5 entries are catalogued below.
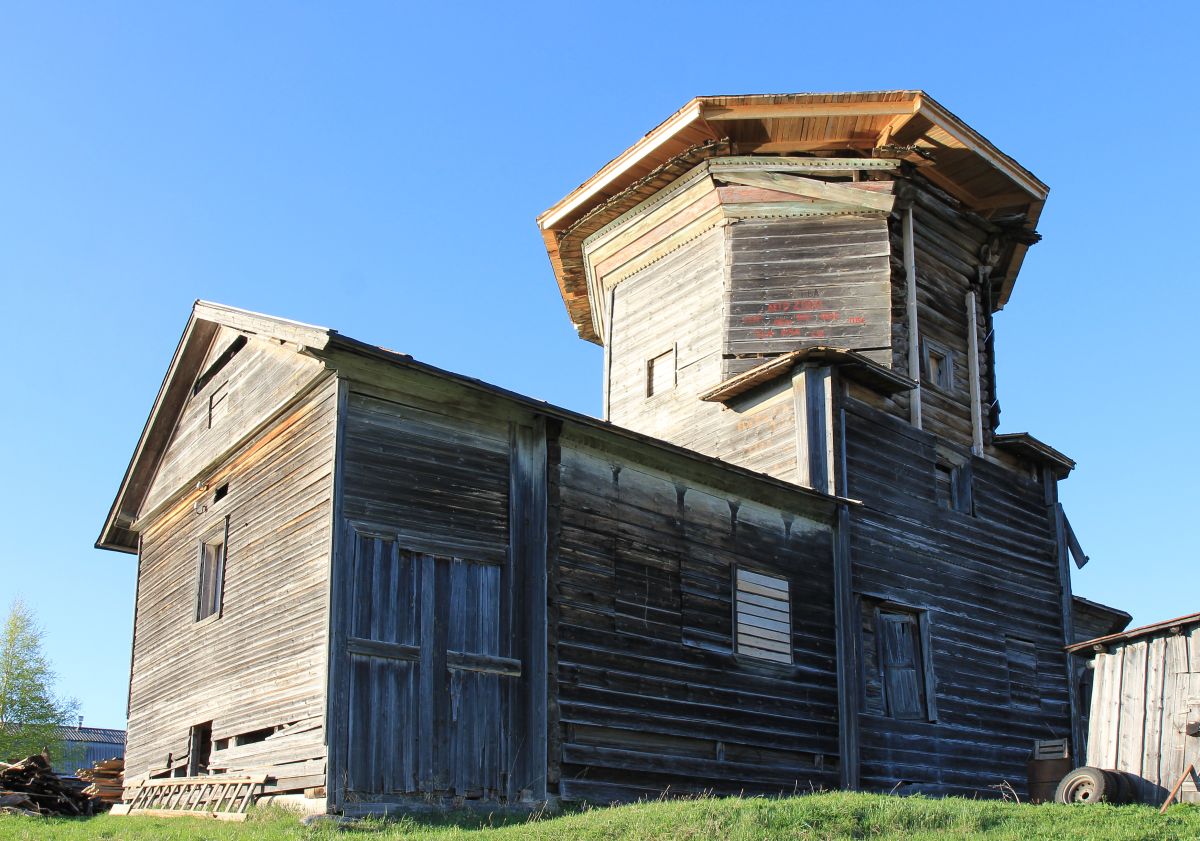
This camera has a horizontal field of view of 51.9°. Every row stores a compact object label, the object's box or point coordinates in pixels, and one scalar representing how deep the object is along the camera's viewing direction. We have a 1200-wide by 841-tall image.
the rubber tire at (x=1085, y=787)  15.45
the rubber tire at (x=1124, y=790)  15.54
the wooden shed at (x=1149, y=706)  15.72
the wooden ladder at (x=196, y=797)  14.26
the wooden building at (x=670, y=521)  14.22
